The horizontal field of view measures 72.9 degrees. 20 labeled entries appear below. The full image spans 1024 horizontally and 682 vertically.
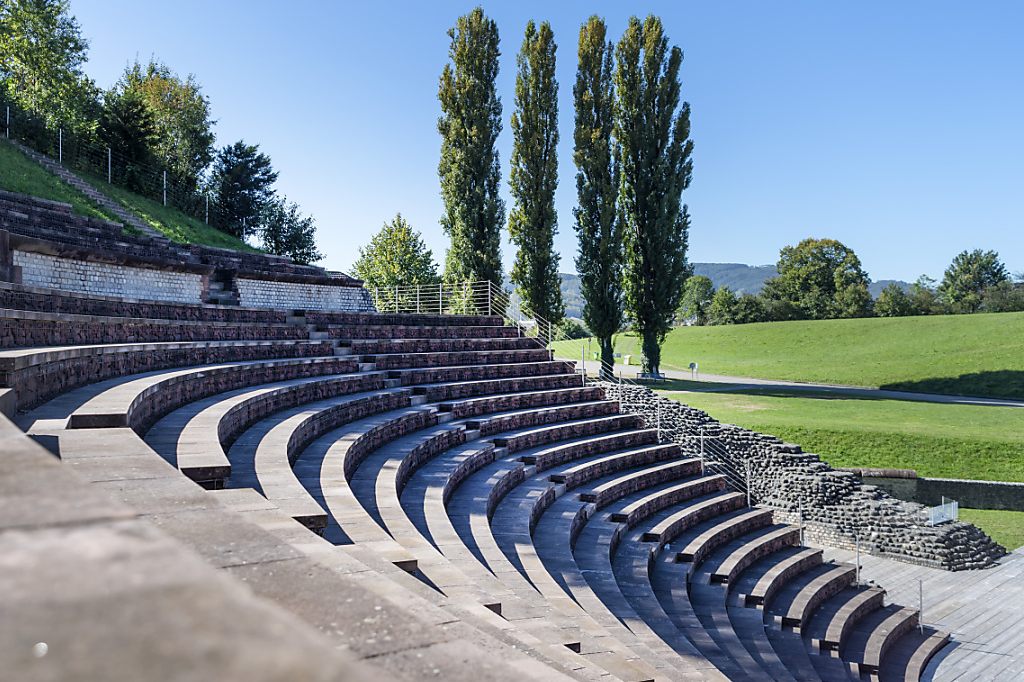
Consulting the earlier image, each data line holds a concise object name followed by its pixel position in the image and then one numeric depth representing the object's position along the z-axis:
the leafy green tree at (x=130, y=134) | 27.84
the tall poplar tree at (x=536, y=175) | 30.86
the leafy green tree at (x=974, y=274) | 96.81
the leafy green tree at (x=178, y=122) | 33.59
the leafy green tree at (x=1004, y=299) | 65.56
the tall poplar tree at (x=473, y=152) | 30.38
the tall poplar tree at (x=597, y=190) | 31.34
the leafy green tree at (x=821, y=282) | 71.62
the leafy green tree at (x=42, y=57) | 33.00
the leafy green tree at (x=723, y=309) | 72.62
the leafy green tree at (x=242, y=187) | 34.09
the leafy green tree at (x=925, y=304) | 69.56
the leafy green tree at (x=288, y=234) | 36.34
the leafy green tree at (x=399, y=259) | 47.62
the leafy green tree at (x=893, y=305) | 69.62
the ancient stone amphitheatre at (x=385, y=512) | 1.04
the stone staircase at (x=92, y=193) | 21.64
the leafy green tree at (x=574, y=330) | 66.91
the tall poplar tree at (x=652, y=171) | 31.97
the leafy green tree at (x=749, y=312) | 72.00
